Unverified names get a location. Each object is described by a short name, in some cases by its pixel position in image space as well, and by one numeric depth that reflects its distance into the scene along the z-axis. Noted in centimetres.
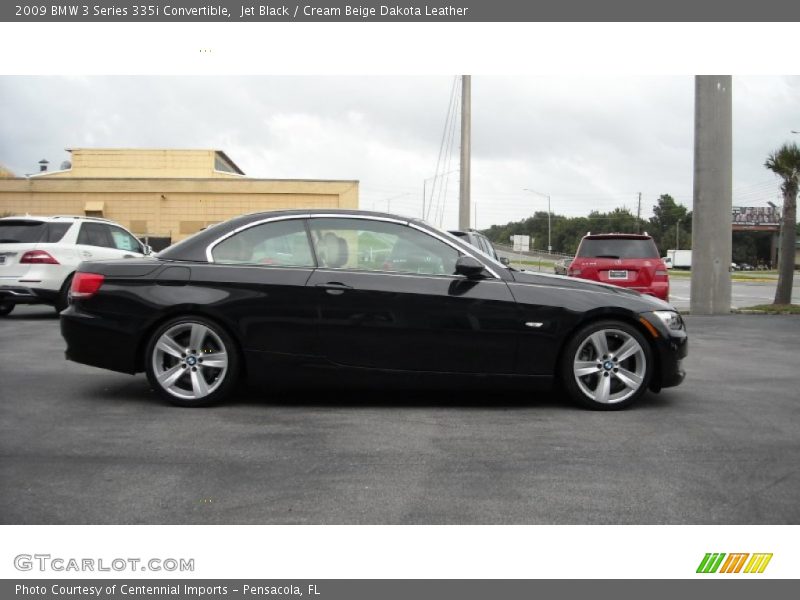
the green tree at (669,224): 11388
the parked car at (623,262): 1376
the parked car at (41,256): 1270
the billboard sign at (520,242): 5359
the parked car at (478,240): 1412
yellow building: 3897
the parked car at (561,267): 3146
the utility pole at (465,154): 2643
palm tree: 1777
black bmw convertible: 583
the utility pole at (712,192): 1580
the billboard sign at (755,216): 10531
